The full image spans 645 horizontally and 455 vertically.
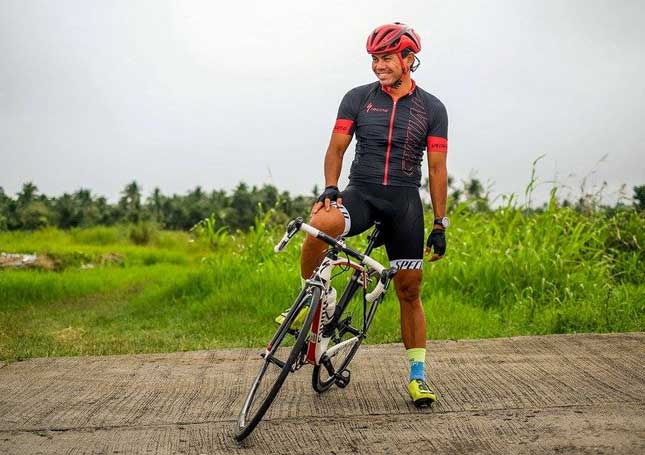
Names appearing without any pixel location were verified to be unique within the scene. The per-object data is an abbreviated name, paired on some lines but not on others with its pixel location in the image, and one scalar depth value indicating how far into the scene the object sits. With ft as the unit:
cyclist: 16.81
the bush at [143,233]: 61.93
